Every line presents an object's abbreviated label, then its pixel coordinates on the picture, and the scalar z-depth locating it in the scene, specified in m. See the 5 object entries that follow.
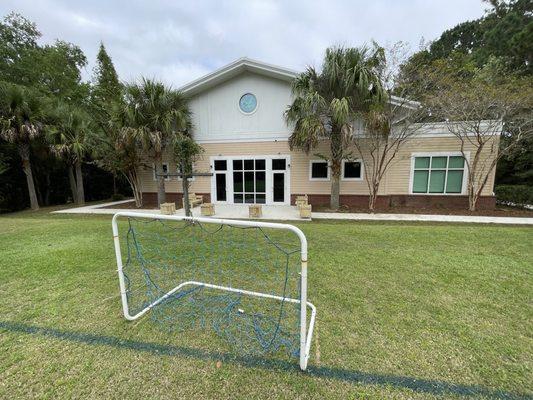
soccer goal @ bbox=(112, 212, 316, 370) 2.52
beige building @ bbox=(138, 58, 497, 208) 10.80
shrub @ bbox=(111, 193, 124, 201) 16.33
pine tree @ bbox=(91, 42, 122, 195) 17.72
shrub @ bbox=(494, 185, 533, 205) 10.45
